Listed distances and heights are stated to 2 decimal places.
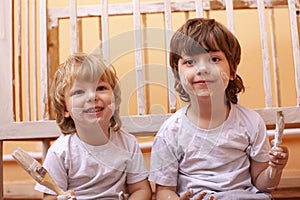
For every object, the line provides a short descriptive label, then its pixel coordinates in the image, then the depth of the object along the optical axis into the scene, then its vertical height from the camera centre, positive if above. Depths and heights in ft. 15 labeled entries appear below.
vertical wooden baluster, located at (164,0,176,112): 3.82 +0.53
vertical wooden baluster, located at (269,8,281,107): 5.51 +0.85
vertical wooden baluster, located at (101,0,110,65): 3.99 +0.84
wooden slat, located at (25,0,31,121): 4.28 +0.57
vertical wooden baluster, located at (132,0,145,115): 3.92 +0.42
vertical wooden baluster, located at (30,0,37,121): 4.30 +0.60
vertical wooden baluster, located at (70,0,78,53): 4.20 +0.85
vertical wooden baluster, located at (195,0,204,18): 4.19 +0.97
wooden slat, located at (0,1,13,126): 4.21 +0.53
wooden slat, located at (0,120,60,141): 4.15 -0.03
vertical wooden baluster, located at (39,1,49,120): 4.19 +0.48
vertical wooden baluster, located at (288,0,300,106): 3.96 +0.60
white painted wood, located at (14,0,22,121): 4.31 +0.72
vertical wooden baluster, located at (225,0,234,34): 4.08 +0.87
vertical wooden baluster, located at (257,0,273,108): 3.99 +0.51
